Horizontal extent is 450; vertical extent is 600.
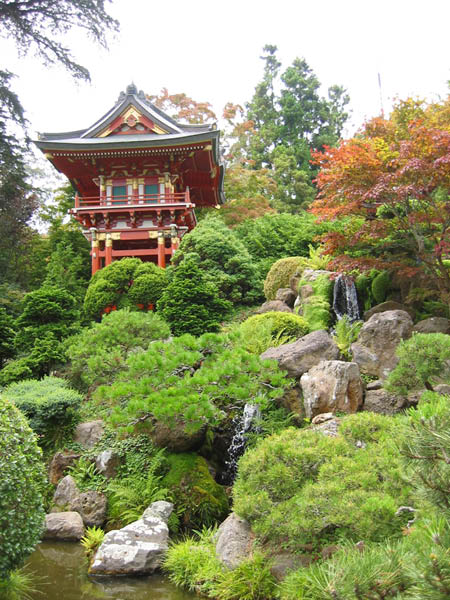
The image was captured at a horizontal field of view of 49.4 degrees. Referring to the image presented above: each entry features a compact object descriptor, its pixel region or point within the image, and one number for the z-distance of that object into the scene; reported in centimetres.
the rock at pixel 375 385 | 721
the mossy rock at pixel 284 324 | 953
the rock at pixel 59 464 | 747
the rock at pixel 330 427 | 571
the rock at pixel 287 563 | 411
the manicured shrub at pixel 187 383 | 603
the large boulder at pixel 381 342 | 765
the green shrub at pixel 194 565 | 464
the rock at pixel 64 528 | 620
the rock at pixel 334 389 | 659
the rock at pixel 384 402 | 657
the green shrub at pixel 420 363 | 572
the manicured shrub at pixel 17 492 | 400
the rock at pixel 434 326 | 809
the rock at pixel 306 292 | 1075
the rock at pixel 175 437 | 673
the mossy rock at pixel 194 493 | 602
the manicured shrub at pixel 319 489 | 374
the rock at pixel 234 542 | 461
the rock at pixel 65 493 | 674
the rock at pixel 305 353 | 737
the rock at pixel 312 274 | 1112
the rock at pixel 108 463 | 706
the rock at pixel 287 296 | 1190
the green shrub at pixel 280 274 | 1248
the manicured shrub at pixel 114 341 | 866
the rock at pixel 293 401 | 720
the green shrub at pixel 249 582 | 422
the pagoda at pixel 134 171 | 1648
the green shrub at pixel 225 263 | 1305
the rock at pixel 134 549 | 509
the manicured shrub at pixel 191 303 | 1131
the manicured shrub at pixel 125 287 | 1301
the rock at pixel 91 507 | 646
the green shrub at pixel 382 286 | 1027
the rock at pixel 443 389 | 603
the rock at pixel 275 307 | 1123
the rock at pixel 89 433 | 795
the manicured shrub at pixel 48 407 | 806
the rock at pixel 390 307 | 948
